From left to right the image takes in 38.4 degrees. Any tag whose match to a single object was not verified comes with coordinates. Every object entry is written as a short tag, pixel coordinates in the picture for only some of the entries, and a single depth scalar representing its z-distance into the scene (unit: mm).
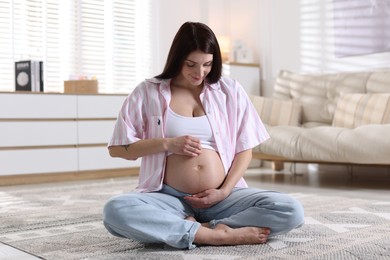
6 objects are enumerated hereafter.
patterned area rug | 1797
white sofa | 3627
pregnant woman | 1836
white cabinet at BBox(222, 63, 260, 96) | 5555
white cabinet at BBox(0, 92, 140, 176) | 4500
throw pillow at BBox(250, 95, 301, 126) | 4656
